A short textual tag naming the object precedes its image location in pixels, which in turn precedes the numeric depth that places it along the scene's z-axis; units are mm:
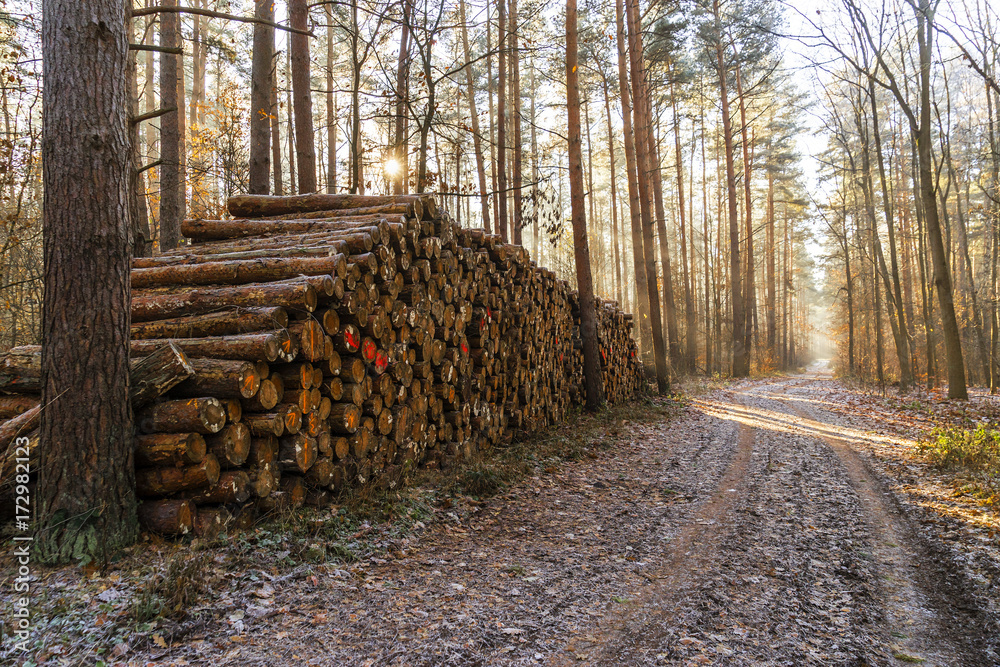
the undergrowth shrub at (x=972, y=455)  5810
